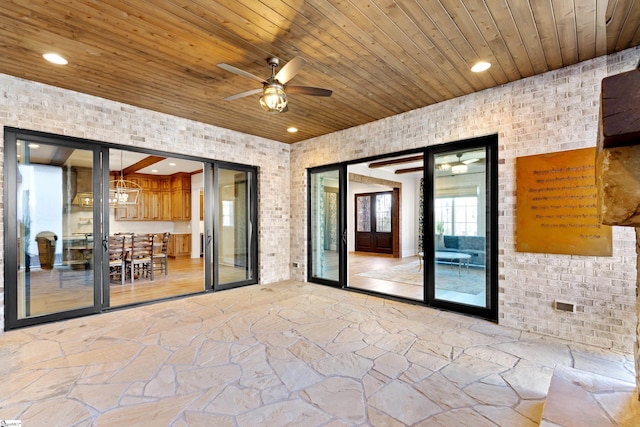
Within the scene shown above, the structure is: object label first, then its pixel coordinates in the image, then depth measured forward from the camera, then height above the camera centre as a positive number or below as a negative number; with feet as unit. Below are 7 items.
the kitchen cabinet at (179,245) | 32.06 -3.24
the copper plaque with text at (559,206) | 9.92 +0.18
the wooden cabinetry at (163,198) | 30.91 +1.76
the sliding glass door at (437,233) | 12.72 -1.01
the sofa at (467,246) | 12.92 -1.52
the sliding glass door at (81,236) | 11.57 -0.99
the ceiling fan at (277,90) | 9.08 +3.97
